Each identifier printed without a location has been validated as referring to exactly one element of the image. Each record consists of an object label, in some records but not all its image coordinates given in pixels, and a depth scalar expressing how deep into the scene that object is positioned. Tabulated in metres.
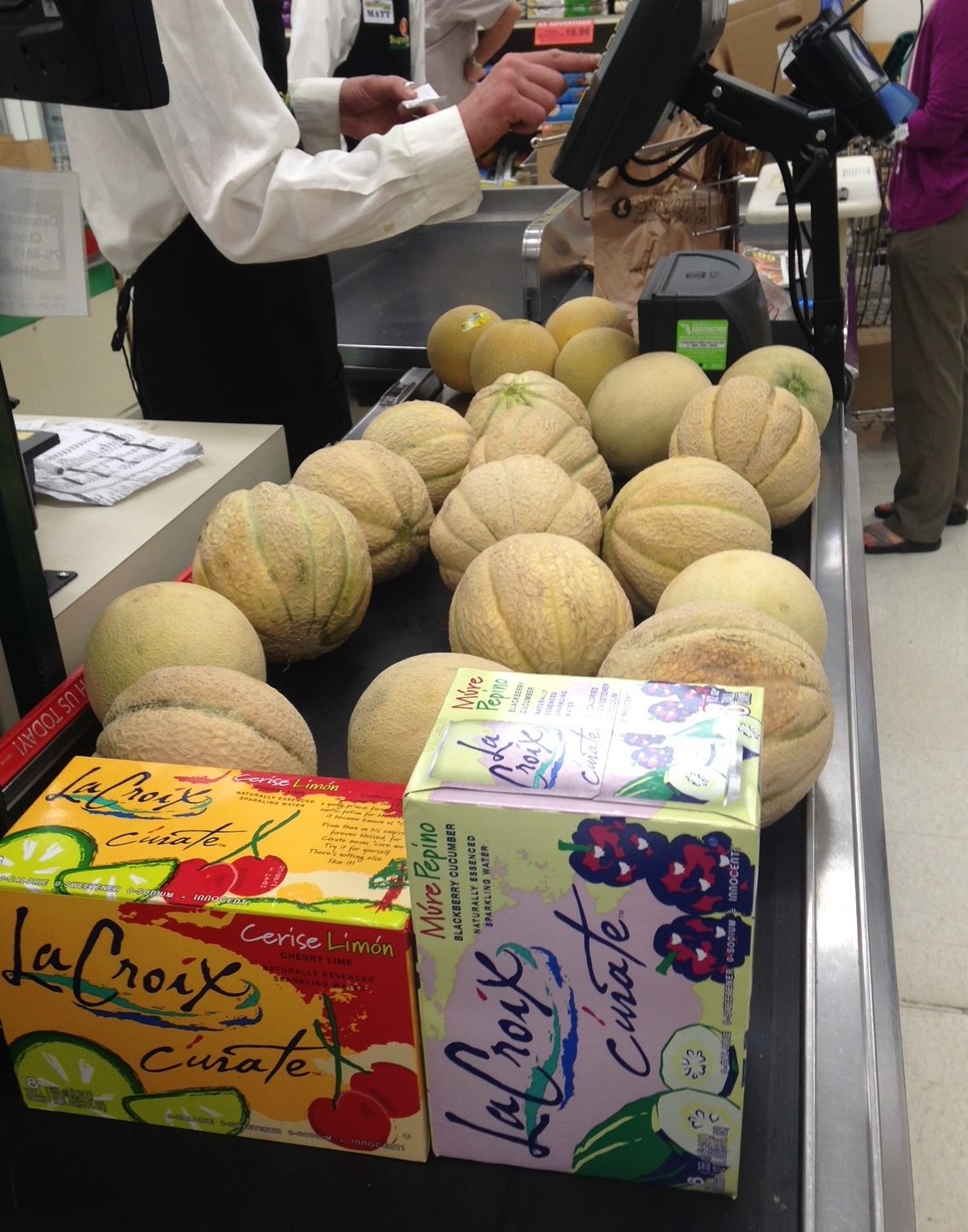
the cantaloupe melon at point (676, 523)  1.20
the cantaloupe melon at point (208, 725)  0.90
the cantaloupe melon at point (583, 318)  1.86
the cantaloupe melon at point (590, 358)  1.74
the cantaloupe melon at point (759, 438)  1.39
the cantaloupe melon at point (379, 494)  1.34
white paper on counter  1.39
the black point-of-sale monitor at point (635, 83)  1.49
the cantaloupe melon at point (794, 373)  1.60
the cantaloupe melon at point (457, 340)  1.93
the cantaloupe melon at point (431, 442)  1.49
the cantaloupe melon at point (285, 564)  1.18
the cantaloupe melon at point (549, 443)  1.43
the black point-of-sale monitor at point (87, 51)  0.84
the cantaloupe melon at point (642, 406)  1.55
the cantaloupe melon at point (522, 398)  1.52
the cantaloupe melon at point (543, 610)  1.06
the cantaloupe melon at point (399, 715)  0.94
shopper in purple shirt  3.02
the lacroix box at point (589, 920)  0.59
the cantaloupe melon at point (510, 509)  1.26
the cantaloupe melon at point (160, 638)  1.05
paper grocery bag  2.24
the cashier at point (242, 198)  1.56
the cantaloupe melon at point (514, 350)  1.76
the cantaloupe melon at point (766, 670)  0.88
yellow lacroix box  0.67
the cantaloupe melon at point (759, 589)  1.04
